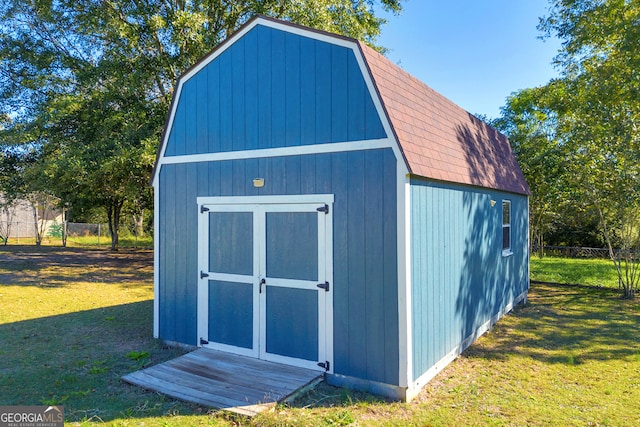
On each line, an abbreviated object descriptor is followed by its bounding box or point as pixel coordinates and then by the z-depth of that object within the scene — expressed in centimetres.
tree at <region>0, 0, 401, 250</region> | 1132
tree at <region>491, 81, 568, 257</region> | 1146
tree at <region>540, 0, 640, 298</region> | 863
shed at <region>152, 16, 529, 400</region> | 437
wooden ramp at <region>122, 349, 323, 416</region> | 400
